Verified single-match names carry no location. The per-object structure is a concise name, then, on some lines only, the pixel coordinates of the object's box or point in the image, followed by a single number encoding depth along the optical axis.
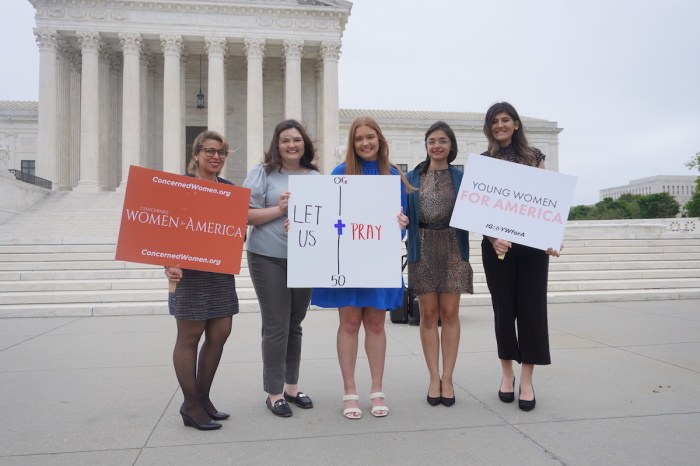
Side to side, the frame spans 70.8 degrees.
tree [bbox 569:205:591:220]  70.75
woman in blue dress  4.04
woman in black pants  4.27
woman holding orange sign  3.75
